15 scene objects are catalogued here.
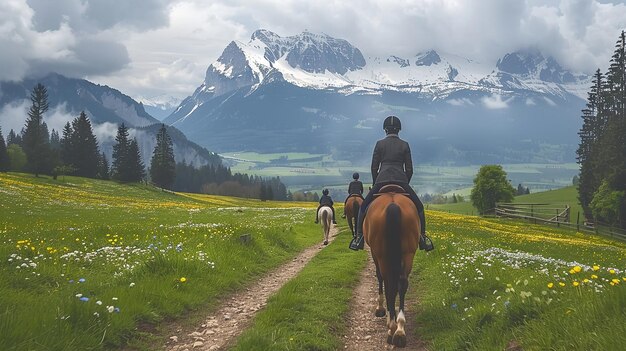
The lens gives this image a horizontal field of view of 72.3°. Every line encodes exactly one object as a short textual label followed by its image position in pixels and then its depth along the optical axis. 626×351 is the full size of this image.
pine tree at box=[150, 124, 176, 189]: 124.19
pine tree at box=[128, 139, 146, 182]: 117.38
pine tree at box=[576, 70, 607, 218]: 78.56
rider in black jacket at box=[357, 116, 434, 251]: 10.16
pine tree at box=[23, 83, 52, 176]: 100.50
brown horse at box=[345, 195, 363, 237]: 22.56
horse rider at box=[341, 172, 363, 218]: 23.33
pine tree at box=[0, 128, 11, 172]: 107.00
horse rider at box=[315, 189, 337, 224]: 25.66
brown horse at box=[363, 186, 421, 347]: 8.59
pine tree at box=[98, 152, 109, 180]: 121.60
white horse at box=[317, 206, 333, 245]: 25.19
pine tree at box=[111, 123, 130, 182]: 117.00
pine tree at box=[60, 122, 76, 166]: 117.10
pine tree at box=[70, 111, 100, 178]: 117.94
